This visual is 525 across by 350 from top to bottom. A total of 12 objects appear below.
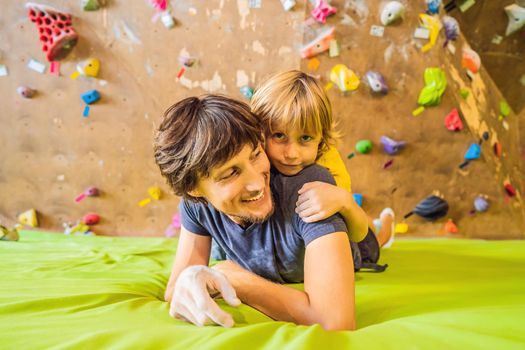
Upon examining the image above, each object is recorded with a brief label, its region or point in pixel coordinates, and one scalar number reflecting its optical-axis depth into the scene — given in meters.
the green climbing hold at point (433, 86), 2.44
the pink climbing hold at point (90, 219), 2.59
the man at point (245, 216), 0.78
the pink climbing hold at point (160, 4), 2.46
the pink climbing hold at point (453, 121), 2.49
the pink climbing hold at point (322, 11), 2.38
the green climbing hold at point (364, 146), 2.49
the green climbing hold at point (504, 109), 2.70
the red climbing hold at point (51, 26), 2.46
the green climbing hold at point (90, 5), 2.47
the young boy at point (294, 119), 1.06
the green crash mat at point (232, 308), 0.63
